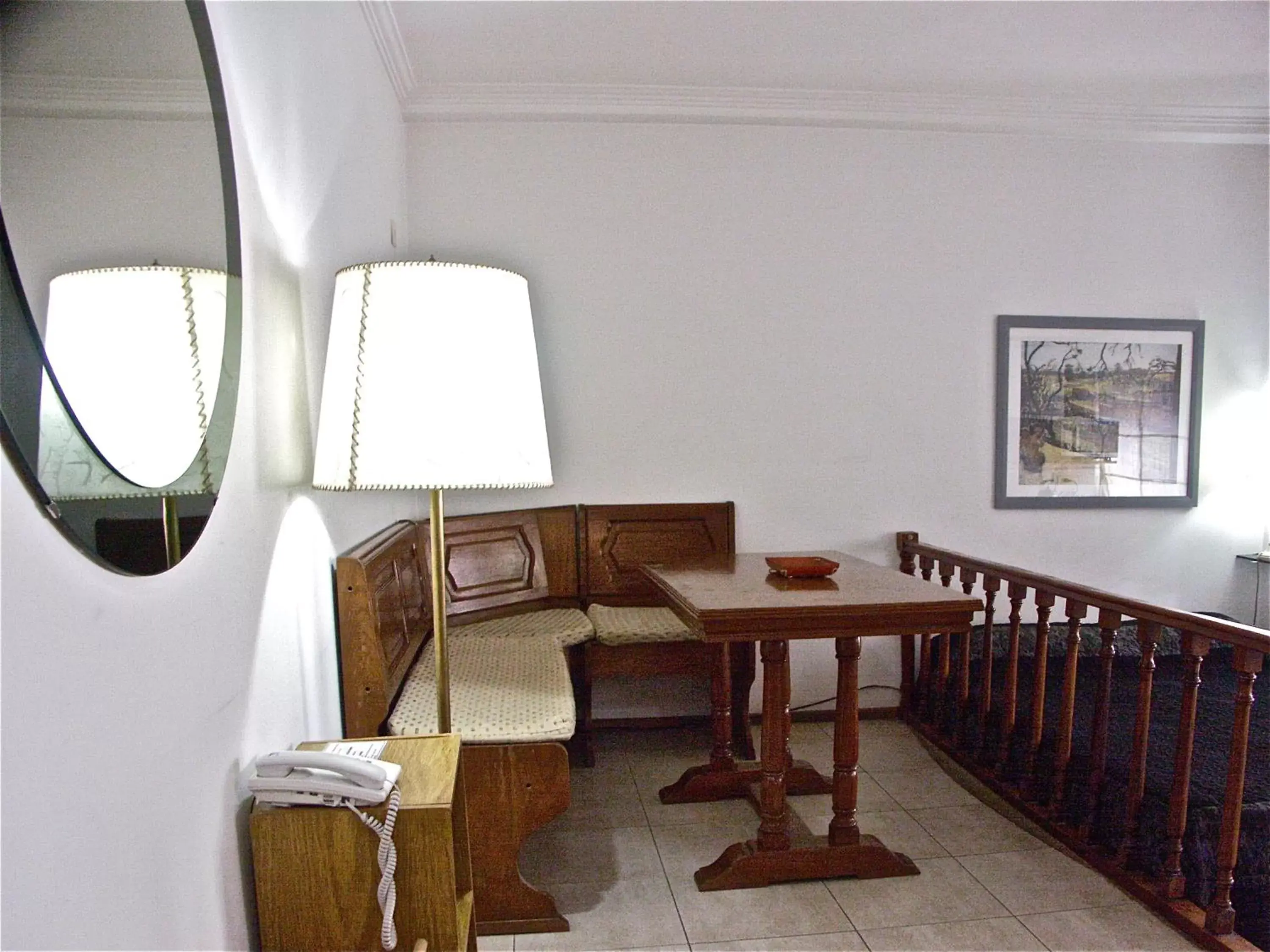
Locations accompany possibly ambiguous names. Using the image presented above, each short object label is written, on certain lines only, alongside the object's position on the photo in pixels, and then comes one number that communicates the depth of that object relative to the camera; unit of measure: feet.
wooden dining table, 7.22
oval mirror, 2.86
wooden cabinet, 4.48
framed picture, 13.20
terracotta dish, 8.84
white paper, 5.21
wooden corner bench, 6.97
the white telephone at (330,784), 4.42
